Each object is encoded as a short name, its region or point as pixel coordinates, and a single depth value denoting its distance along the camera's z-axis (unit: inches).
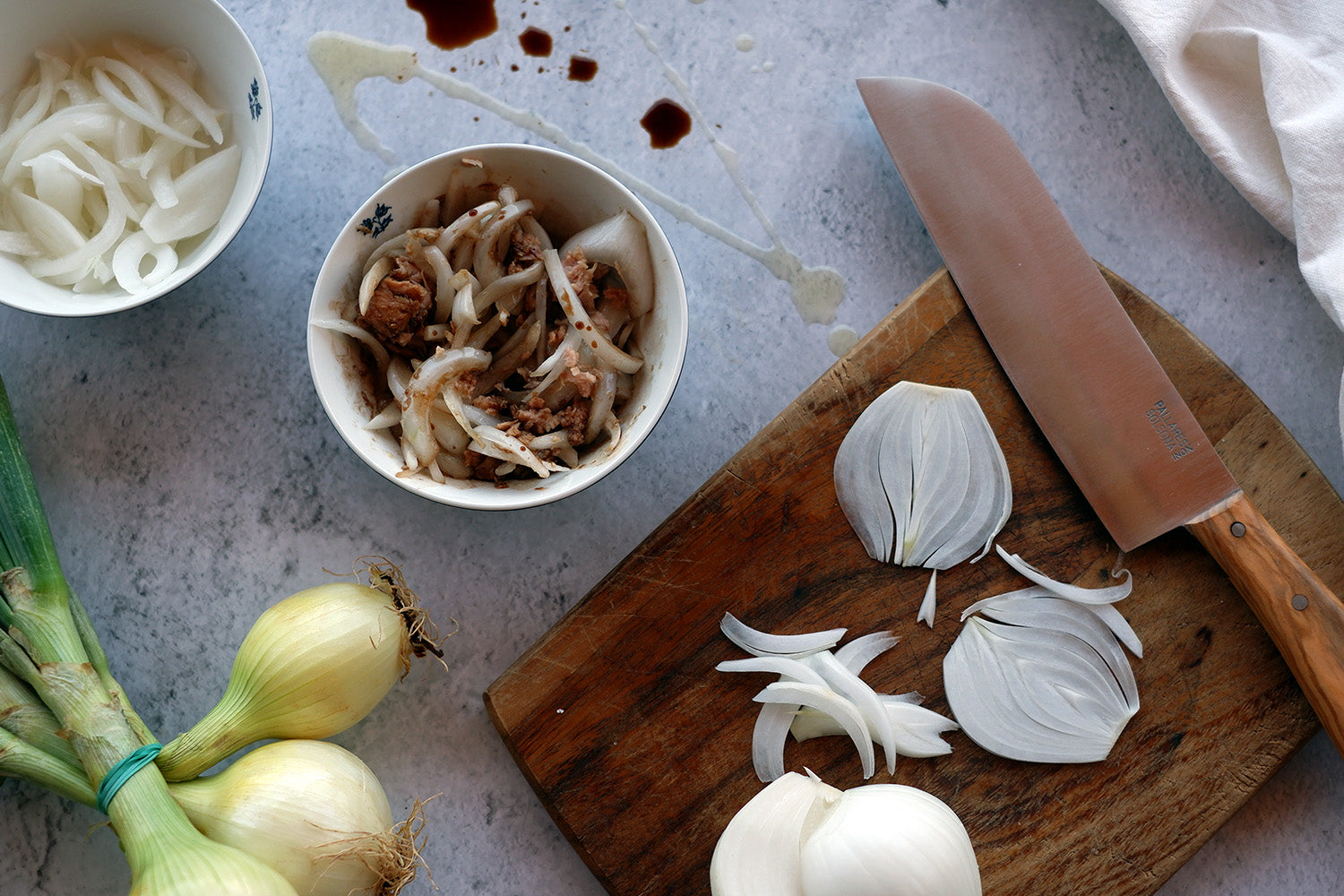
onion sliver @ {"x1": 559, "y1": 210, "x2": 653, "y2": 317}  23.1
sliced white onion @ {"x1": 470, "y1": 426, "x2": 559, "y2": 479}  22.8
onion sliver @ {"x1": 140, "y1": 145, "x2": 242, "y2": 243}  23.5
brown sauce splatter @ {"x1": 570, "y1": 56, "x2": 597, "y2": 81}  25.3
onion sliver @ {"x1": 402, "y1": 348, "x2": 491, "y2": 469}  22.9
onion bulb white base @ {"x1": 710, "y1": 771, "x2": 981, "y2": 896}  22.6
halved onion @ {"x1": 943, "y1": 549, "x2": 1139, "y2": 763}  23.9
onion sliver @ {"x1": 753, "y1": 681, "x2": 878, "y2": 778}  23.6
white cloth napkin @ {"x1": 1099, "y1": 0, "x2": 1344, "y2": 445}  24.6
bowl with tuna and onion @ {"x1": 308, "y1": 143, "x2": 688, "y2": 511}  23.0
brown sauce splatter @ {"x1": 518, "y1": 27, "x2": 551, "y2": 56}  25.2
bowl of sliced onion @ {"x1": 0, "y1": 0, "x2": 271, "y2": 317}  23.2
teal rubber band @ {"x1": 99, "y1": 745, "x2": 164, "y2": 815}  22.6
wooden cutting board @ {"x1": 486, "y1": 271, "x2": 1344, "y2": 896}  23.8
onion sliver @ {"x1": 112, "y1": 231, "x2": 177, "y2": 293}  23.3
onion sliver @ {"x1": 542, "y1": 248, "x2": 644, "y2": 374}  23.0
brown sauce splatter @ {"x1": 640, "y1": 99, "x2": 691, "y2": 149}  25.3
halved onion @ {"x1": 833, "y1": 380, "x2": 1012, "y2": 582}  24.1
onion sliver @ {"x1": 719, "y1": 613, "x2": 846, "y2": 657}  23.9
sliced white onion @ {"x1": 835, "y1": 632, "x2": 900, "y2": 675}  24.0
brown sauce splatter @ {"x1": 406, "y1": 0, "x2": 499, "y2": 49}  25.2
